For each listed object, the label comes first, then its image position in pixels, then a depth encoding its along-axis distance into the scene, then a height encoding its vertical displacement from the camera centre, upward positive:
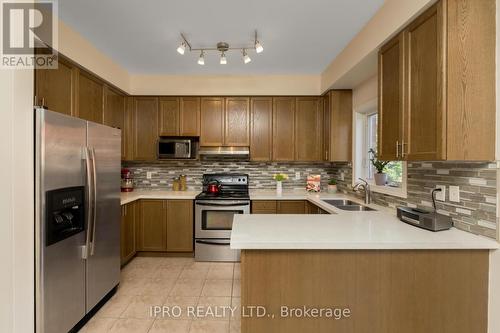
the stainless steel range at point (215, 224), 3.28 -0.79
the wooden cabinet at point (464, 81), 1.39 +0.47
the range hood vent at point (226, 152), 3.56 +0.17
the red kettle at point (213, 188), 3.69 -0.35
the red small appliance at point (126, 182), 3.70 -0.27
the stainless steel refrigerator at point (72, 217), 1.55 -0.39
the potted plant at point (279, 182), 3.64 -0.25
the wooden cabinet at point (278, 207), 3.36 -0.56
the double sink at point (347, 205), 2.66 -0.45
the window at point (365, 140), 3.09 +0.32
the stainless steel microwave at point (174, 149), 3.51 +0.21
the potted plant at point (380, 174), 2.58 -0.09
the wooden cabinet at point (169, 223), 3.37 -0.79
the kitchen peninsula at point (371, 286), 1.39 -0.67
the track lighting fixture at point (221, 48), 2.51 +1.23
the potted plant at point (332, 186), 3.62 -0.30
